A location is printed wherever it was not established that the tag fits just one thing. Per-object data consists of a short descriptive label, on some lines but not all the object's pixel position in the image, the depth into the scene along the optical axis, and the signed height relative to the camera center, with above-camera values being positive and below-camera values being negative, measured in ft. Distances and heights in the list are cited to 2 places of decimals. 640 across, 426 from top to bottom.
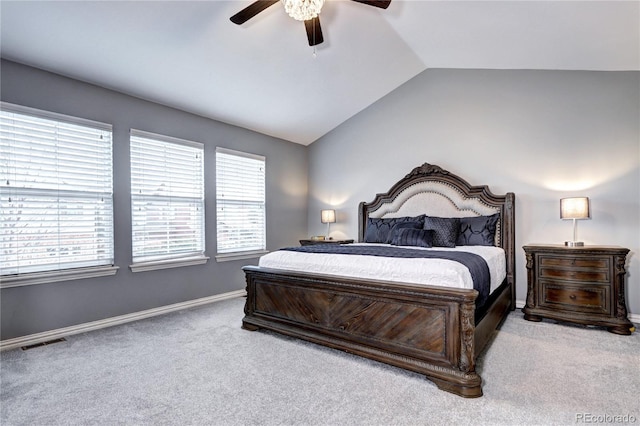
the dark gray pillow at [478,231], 13.24 -0.93
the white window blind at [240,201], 15.29 +0.42
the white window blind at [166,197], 12.33 +0.51
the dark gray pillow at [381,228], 14.85 -0.89
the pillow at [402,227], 14.23 -0.79
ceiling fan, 7.18 +4.52
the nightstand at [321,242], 16.47 -1.63
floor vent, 9.41 -3.82
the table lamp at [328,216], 17.62 -0.37
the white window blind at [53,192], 9.49 +0.60
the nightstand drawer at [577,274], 10.59 -2.21
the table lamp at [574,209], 11.30 -0.07
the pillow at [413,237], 12.99 -1.15
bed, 6.95 -2.79
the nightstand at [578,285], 10.39 -2.56
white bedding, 7.44 -1.51
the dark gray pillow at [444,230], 13.30 -0.89
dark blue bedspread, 8.19 -1.31
